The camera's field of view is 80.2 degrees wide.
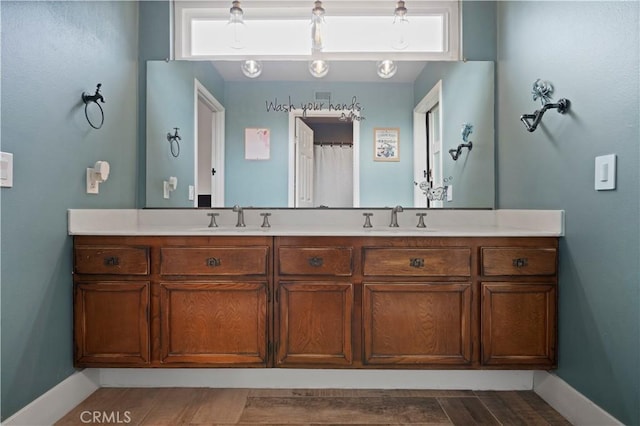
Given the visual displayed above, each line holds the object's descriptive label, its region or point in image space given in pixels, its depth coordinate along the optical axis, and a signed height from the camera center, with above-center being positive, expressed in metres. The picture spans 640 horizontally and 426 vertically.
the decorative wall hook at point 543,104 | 1.70 +0.49
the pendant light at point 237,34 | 2.35 +1.10
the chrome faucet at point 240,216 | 2.28 -0.04
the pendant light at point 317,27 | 2.24 +1.12
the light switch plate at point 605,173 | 1.42 +0.15
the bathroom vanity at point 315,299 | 1.78 -0.41
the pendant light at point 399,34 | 2.33 +1.09
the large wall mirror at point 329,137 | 2.32 +0.45
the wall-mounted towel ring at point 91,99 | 1.83 +0.54
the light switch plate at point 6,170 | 1.36 +0.15
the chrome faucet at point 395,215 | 2.27 -0.02
